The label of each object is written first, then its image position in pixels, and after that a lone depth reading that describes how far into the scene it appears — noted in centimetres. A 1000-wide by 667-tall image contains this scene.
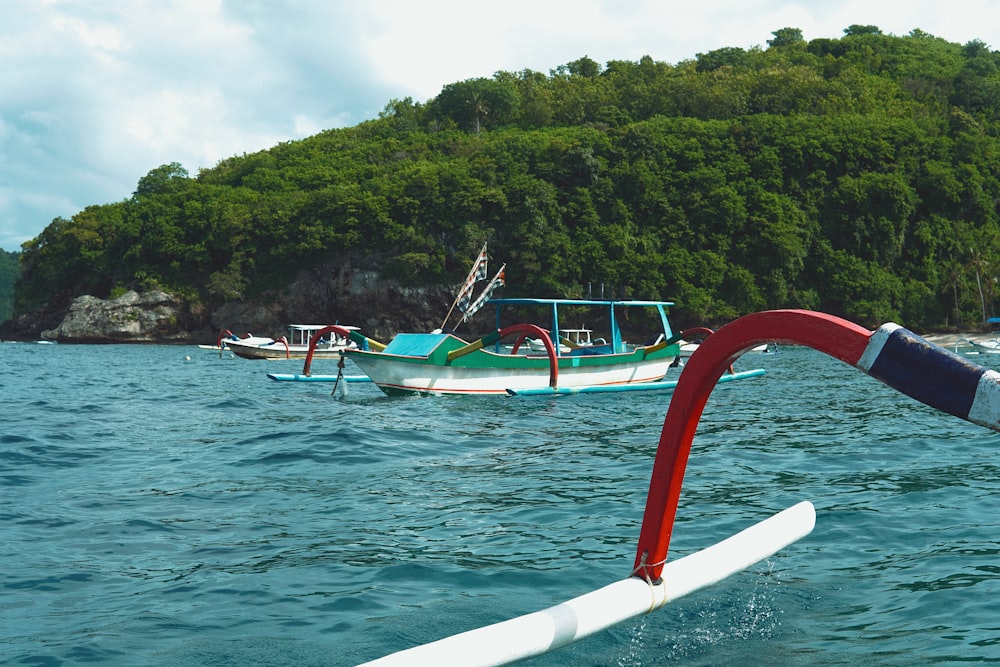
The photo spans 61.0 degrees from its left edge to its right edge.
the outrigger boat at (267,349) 4209
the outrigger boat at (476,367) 1848
